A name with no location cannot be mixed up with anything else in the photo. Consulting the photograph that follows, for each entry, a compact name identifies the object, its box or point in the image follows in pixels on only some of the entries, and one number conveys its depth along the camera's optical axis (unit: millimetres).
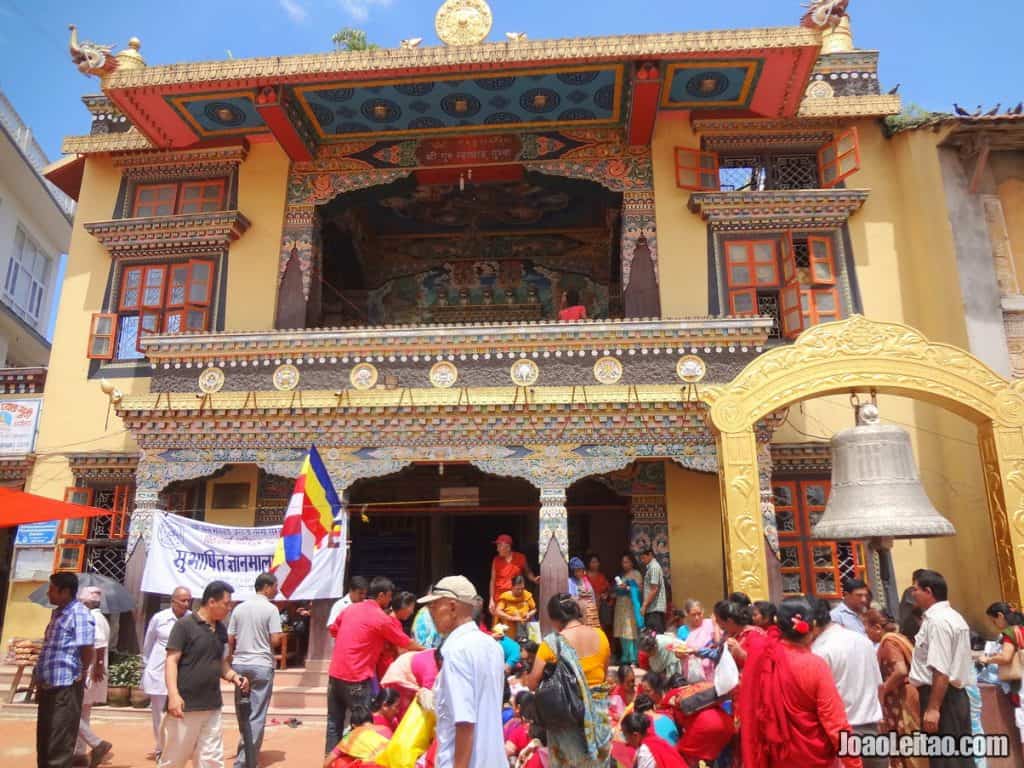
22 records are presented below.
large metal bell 6969
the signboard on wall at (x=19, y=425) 13258
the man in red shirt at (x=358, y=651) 6012
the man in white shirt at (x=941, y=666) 5031
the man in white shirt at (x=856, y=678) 4695
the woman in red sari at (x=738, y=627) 5145
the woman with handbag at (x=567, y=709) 4152
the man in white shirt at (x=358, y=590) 6656
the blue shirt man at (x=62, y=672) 5699
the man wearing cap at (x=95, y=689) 7051
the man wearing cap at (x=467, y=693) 3568
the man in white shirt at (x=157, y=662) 6949
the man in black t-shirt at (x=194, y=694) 5090
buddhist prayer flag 8641
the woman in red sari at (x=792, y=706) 4102
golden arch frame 8742
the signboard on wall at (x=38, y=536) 12461
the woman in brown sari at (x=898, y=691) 5398
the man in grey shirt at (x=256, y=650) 6318
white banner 10312
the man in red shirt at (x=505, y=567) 10070
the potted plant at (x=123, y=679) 9633
